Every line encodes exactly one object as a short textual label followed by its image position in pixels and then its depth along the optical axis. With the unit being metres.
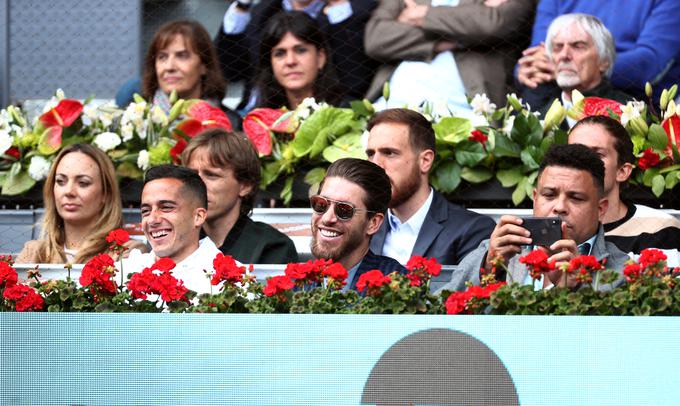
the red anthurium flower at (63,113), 12.14
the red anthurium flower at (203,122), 11.87
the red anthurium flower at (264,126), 11.58
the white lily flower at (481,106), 11.57
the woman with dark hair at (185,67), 12.56
